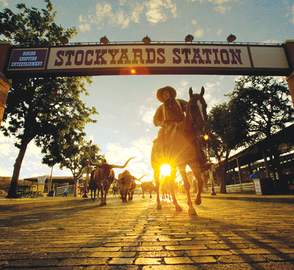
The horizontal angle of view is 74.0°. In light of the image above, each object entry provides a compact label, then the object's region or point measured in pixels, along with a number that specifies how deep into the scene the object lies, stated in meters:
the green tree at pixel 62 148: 20.77
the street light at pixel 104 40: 8.10
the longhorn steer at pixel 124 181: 12.32
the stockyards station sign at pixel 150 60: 7.81
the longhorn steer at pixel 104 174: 9.70
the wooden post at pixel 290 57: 8.02
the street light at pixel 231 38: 8.05
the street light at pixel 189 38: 8.16
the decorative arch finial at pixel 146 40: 8.16
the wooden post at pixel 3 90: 7.69
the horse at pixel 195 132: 4.57
